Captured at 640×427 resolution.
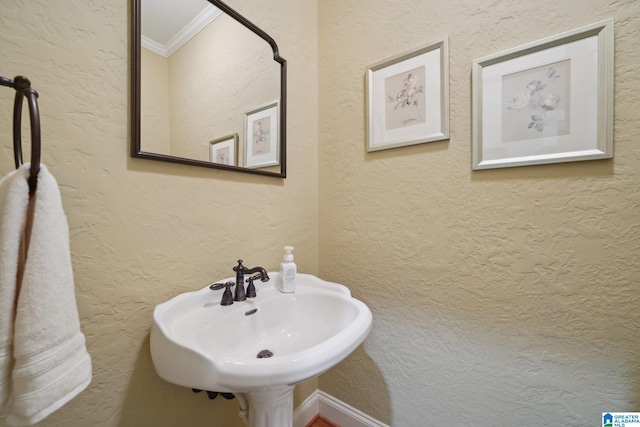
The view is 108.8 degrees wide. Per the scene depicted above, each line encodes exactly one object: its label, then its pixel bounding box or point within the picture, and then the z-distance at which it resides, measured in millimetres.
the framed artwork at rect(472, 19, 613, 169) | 662
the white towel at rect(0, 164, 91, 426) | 329
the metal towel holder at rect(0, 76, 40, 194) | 357
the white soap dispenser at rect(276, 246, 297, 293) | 903
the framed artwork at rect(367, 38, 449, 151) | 886
